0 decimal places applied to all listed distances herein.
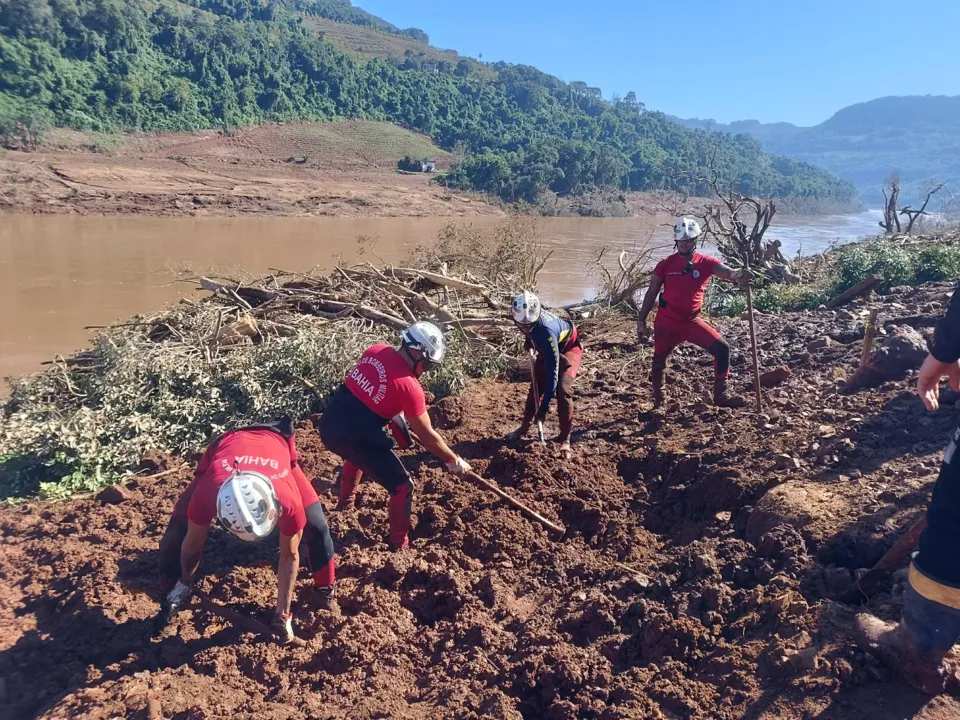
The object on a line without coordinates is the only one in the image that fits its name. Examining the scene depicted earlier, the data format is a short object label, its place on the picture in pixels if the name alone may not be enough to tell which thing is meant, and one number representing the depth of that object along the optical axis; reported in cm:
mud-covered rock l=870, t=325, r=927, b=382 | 583
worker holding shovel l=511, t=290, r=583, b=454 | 513
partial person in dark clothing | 229
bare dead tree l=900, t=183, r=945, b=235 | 1619
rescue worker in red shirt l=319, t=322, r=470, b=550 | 390
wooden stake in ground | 573
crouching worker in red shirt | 300
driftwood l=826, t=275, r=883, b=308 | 987
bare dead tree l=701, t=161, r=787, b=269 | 1261
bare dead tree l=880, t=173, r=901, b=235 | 1683
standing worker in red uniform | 560
